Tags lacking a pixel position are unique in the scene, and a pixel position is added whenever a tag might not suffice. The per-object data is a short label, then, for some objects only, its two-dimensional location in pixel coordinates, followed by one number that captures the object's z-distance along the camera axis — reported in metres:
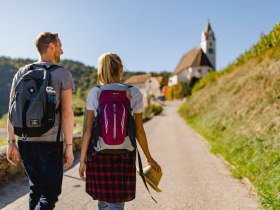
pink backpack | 3.71
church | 84.00
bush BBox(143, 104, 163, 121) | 39.53
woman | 3.83
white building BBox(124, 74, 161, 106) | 100.31
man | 3.68
